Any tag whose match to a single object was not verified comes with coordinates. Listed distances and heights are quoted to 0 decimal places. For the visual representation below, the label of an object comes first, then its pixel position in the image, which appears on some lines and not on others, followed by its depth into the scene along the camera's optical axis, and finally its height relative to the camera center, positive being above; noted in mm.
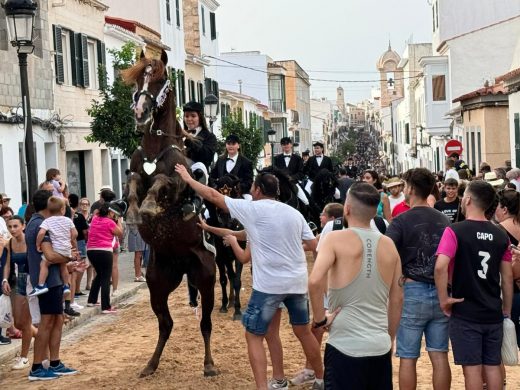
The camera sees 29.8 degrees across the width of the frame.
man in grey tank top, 6316 -975
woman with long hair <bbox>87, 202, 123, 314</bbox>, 14852 -1283
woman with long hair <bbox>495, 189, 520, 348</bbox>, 8024 -635
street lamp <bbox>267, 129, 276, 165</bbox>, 43819 +812
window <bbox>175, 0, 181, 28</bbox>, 47031 +6927
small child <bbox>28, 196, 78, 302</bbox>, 10188 -774
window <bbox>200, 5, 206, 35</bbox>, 53250 +7646
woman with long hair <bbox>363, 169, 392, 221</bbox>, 14219 -697
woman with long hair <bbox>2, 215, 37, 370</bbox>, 10727 -1304
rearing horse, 9578 -449
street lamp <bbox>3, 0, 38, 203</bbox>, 13820 +1897
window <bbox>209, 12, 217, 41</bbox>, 56194 +7618
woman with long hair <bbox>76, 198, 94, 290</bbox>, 16875 -834
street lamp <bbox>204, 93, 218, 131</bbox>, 28734 +1459
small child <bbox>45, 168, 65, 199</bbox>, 16984 -312
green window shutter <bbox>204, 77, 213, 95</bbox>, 52112 +3789
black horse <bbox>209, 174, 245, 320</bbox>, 13695 -1463
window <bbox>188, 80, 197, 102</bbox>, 47906 +3243
